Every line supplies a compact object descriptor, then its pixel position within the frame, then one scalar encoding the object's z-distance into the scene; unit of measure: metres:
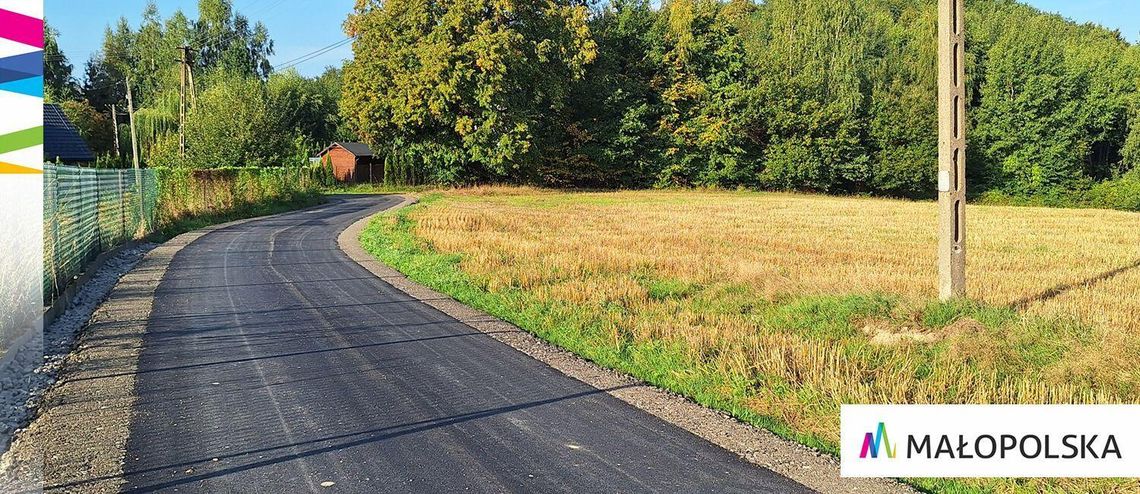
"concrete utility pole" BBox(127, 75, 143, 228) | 19.53
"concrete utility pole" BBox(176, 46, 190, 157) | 39.94
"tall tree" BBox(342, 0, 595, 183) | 47.19
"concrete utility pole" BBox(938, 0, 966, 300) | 10.04
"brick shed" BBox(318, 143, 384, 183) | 59.88
